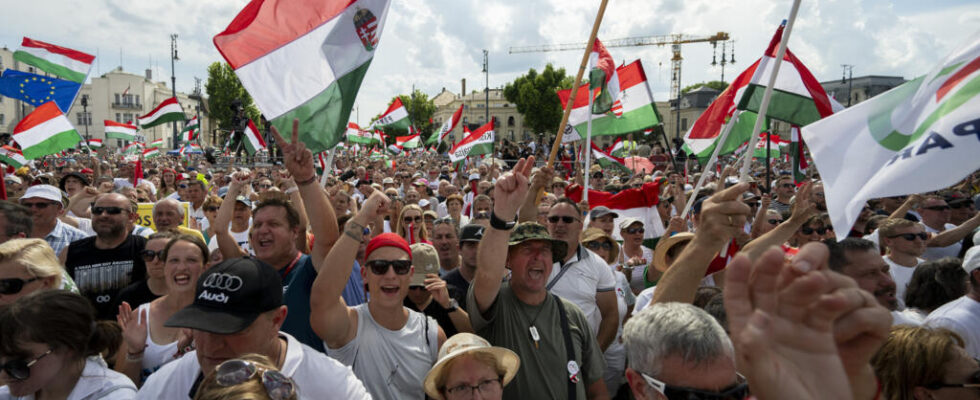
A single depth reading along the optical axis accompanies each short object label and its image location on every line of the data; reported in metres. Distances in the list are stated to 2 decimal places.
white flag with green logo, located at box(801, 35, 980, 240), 2.40
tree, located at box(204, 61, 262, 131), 73.50
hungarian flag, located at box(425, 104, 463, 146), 17.19
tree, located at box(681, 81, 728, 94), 96.90
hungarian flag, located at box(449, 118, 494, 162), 15.51
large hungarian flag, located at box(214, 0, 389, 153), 4.31
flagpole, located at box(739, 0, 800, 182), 3.21
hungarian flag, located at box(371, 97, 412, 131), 16.72
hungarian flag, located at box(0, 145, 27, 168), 12.27
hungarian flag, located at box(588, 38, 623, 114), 7.70
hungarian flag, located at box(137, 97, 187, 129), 15.25
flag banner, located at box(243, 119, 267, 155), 15.79
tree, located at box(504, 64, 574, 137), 69.31
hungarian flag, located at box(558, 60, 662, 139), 9.15
